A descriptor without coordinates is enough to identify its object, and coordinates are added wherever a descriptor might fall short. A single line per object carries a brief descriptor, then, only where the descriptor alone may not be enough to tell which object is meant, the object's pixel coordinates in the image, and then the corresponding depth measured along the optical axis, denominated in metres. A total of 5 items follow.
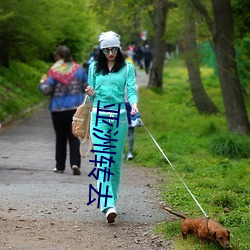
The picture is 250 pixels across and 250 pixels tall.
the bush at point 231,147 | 13.55
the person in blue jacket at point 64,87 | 11.09
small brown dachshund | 6.03
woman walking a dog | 7.47
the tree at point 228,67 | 16.27
